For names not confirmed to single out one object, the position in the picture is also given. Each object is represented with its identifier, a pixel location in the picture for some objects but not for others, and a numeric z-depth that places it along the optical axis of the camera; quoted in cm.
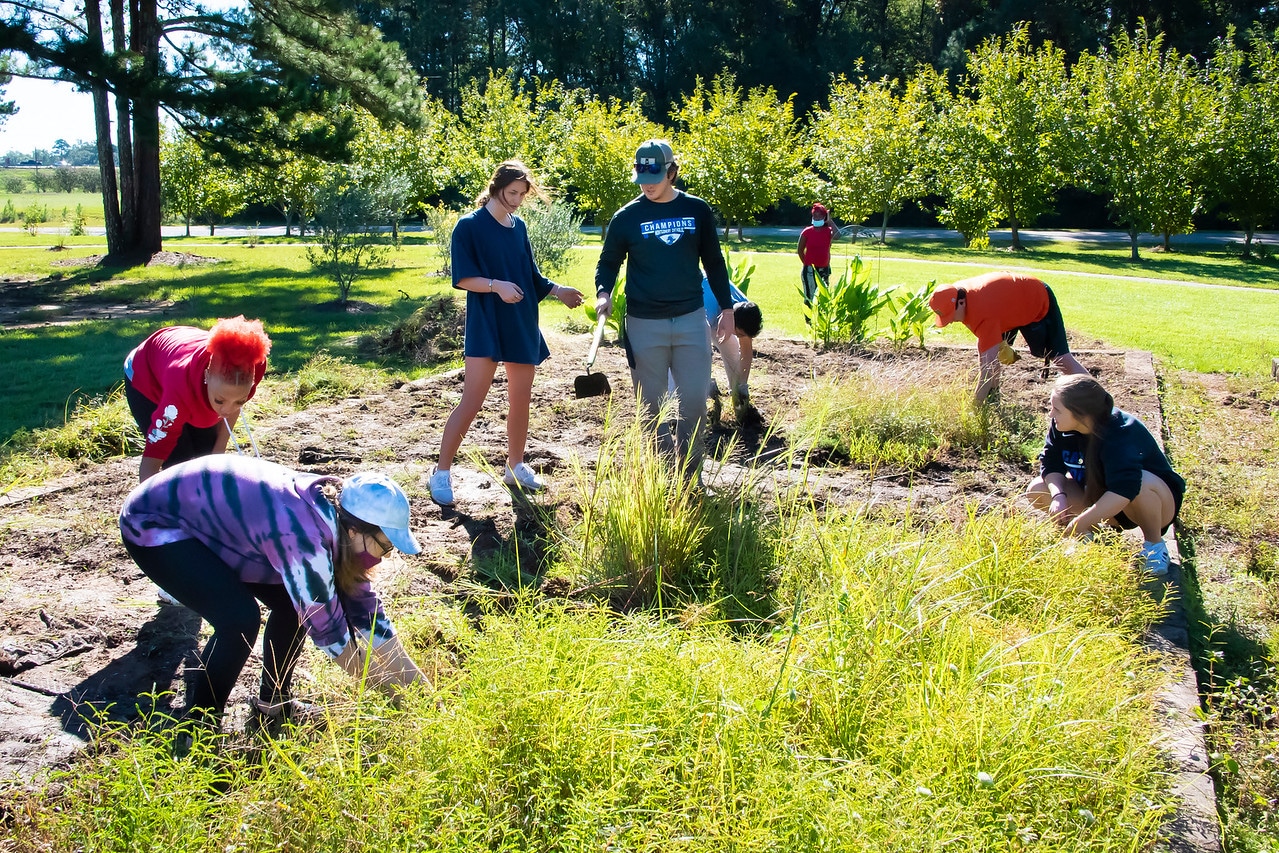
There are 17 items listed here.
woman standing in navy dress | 486
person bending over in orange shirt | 612
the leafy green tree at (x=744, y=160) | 2714
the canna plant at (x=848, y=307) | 829
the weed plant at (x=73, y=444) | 546
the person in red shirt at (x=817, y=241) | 1141
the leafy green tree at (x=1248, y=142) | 2167
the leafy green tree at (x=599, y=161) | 2469
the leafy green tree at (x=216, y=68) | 1302
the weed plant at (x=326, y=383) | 712
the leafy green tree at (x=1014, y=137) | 2411
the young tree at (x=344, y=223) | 1194
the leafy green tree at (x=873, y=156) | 2500
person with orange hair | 322
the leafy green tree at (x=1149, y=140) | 2144
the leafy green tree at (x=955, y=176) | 2481
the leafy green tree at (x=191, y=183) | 2588
